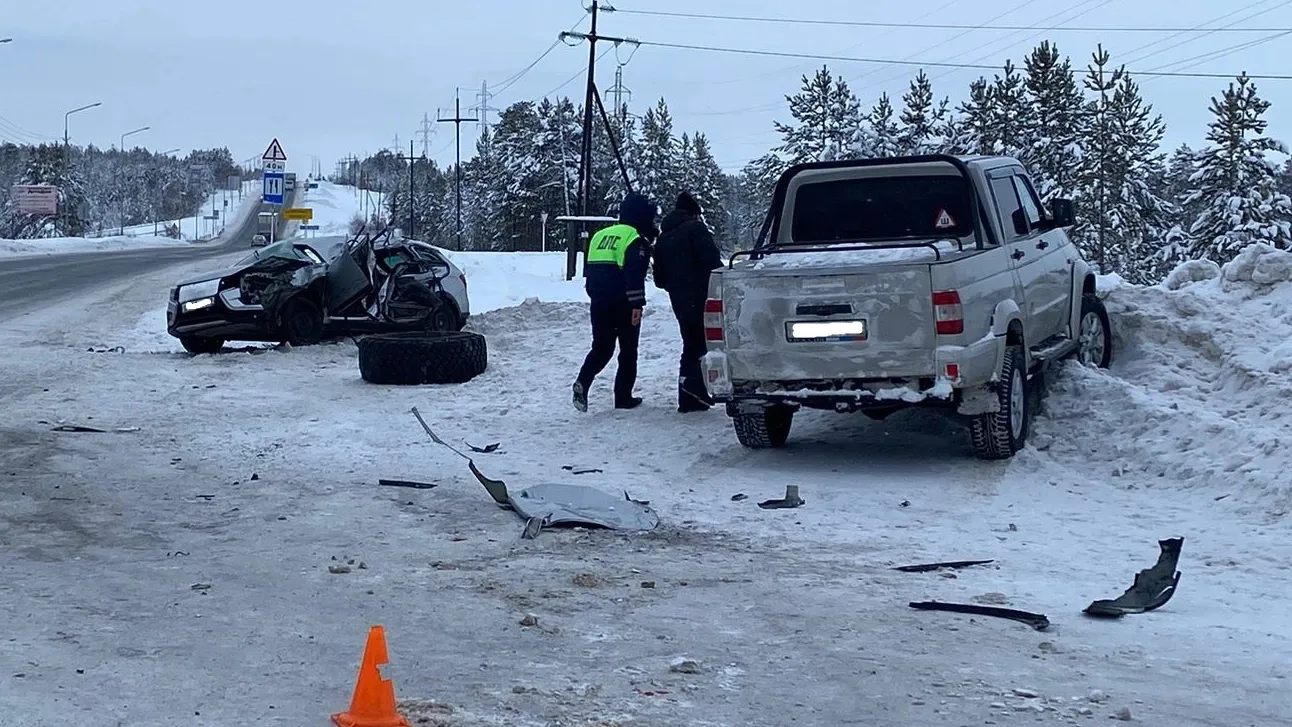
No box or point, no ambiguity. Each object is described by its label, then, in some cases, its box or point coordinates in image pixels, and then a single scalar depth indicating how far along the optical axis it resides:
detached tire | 13.67
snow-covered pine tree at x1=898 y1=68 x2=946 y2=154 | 78.00
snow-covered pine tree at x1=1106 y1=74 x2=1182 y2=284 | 63.38
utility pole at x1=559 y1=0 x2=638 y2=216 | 38.22
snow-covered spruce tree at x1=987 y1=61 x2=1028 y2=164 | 70.81
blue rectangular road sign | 30.25
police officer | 11.59
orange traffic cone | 4.01
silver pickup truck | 8.66
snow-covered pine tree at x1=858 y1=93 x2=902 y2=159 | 76.50
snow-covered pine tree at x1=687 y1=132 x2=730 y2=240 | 99.19
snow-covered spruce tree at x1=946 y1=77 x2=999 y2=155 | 70.94
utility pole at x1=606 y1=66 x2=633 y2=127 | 62.59
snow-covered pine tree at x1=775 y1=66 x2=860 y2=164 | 78.88
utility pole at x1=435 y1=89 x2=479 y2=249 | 79.56
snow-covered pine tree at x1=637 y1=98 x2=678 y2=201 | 88.06
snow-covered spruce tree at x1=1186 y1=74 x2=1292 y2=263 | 57.00
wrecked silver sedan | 16.95
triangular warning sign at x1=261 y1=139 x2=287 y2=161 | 30.67
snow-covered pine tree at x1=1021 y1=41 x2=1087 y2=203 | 66.88
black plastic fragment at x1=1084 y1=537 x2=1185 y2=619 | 5.78
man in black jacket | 11.27
